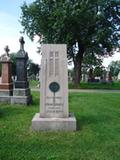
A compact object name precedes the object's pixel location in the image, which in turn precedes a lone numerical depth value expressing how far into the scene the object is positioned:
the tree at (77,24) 12.51
